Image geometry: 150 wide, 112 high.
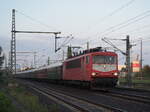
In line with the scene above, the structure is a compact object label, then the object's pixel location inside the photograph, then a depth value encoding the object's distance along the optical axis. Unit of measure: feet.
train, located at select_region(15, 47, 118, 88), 74.43
